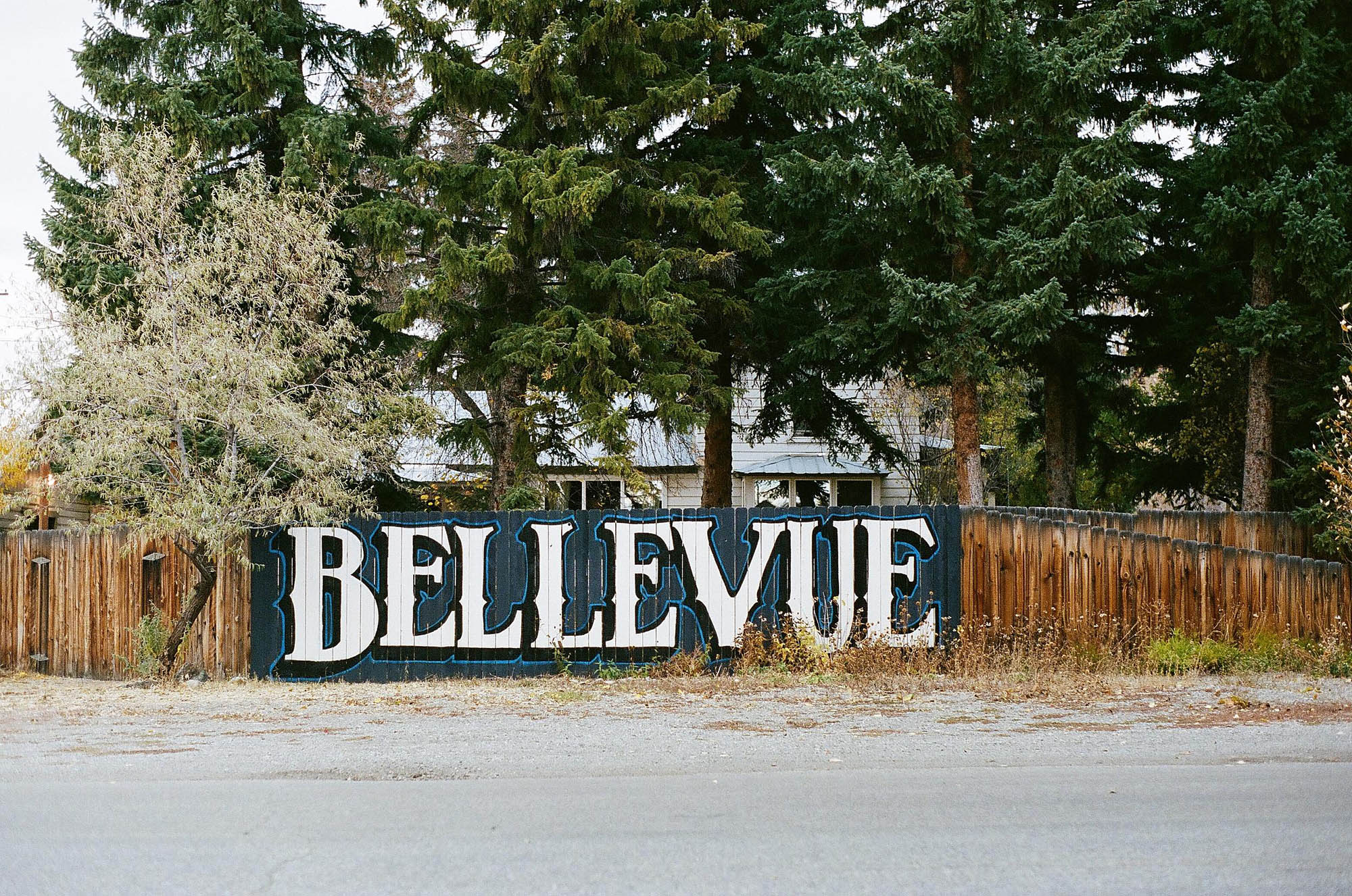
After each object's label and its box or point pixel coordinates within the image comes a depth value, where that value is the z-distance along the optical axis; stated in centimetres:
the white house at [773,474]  2630
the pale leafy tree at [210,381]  1312
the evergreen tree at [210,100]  1628
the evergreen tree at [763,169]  1759
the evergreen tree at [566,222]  1585
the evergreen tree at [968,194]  1588
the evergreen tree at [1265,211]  1581
